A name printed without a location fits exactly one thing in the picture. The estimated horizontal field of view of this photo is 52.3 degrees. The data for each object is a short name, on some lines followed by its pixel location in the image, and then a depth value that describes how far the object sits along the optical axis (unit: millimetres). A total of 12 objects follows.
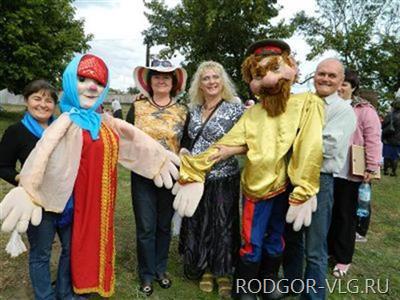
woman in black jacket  2646
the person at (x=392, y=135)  8797
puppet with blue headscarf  2443
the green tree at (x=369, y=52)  13875
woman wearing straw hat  3111
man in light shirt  2812
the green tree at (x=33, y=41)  13750
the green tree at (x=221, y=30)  9344
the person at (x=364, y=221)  4402
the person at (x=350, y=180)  3633
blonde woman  3135
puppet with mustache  2703
